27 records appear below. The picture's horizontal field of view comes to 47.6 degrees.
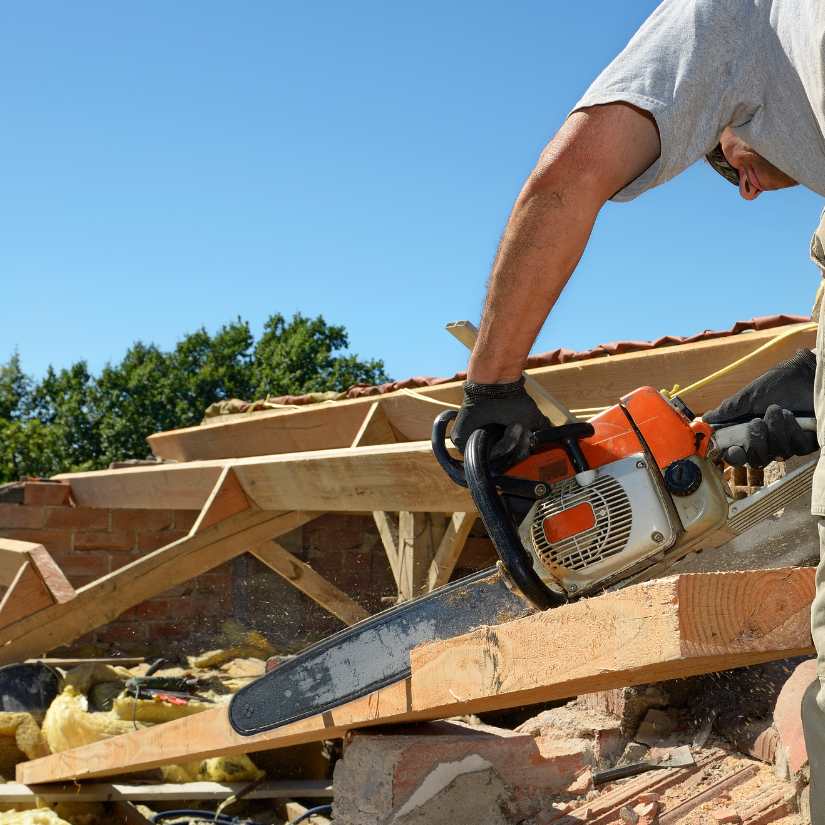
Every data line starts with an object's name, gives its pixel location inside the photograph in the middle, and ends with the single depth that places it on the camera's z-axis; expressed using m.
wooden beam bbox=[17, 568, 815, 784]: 1.20
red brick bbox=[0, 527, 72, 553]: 5.89
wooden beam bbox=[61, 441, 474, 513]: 3.07
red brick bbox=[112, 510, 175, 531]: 6.15
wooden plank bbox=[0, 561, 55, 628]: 4.00
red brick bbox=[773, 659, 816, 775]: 1.88
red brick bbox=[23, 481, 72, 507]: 5.91
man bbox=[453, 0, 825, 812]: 1.20
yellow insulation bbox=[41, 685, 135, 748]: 3.79
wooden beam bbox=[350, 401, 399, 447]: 4.27
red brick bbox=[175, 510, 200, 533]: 6.33
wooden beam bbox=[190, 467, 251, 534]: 4.02
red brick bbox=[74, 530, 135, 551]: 6.05
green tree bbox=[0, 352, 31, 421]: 29.22
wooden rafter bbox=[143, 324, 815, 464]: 3.00
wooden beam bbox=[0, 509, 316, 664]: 4.02
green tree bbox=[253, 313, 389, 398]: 25.50
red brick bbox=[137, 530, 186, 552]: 6.19
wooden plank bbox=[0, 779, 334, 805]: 3.31
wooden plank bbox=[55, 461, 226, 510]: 4.47
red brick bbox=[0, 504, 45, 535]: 5.89
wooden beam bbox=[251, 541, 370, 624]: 4.33
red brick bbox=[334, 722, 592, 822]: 2.14
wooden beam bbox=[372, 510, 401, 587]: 4.02
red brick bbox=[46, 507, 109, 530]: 5.97
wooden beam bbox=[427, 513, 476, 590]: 3.77
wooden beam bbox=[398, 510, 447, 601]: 3.93
